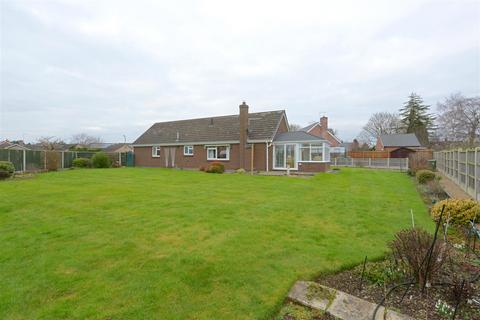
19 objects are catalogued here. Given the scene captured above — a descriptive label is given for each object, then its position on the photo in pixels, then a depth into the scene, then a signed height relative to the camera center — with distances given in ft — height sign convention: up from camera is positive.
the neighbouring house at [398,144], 124.57 +5.64
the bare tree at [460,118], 120.16 +18.55
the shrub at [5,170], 48.24 -3.11
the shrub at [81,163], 77.05 -2.75
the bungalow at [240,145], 62.59 +2.64
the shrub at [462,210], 17.89 -3.99
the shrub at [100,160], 79.44 -1.89
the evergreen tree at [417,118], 159.94 +23.77
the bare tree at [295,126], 168.59 +19.69
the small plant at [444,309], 8.58 -5.31
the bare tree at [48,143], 70.37 +3.10
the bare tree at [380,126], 173.58 +20.52
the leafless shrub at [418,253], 10.05 -4.07
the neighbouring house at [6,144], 125.98 +5.00
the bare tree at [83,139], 212.43 +12.86
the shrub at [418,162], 63.00 -2.05
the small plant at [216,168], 62.46 -3.37
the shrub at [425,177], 44.68 -3.88
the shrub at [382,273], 11.01 -5.39
